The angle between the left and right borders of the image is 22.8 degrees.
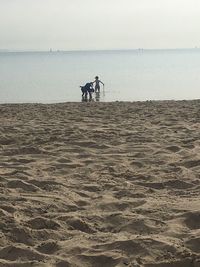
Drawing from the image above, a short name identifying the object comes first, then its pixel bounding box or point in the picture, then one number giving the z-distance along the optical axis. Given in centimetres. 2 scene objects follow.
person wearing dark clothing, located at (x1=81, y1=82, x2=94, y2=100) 2327
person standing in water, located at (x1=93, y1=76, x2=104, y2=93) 2496
